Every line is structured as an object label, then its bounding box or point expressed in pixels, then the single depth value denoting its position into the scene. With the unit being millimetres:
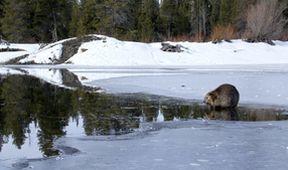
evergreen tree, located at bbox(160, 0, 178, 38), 64375
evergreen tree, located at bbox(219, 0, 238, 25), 61853
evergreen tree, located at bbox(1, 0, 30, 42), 54469
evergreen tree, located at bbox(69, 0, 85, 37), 55531
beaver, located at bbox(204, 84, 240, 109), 13516
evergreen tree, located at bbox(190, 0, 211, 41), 67519
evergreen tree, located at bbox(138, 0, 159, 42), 60625
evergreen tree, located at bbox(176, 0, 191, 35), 66062
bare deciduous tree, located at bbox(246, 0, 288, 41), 41750
